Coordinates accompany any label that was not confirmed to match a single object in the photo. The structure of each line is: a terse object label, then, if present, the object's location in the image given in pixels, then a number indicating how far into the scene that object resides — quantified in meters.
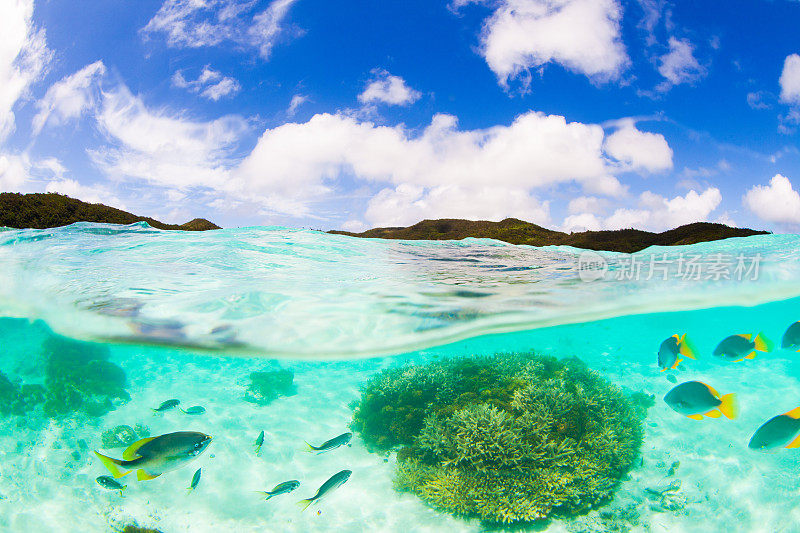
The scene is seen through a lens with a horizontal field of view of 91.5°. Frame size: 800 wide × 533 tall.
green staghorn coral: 8.16
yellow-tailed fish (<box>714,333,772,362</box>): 6.32
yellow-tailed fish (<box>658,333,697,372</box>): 6.43
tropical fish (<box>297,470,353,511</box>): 6.05
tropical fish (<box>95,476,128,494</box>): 6.95
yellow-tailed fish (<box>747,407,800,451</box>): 5.30
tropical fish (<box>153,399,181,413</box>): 8.05
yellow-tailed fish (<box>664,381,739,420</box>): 5.48
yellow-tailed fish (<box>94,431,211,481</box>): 4.81
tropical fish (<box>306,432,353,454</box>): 6.49
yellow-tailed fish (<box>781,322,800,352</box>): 6.54
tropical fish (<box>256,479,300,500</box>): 6.11
